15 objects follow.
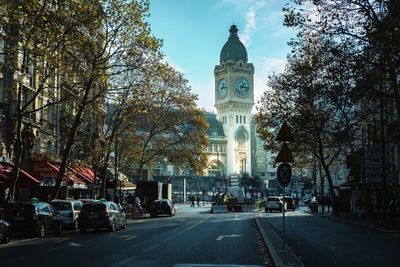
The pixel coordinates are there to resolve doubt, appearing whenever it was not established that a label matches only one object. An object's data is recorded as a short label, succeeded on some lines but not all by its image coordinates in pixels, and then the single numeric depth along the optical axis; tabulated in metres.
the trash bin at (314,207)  59.49
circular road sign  16.06
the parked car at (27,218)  23.44
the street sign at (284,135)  15.84
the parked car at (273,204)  60.17
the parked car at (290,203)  68.22
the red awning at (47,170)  37.31
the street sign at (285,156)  15.92
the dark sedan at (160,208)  48.03
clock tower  184.38
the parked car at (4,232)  19.72
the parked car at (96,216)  26.94
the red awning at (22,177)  30.84
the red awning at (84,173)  45.28
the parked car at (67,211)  28.83
